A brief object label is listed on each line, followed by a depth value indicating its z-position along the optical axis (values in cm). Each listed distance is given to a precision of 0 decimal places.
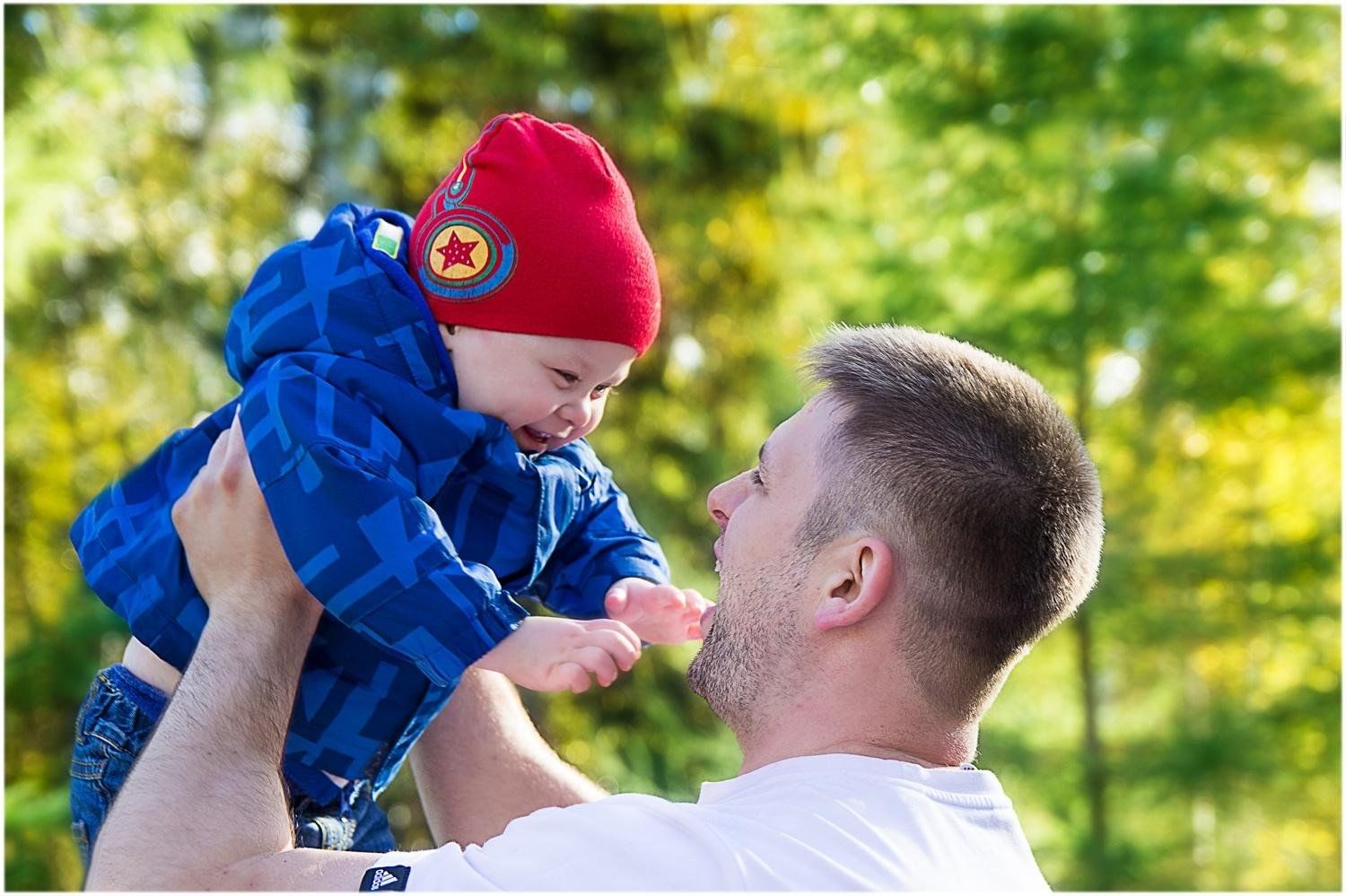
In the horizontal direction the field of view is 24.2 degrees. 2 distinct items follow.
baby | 157
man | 150
